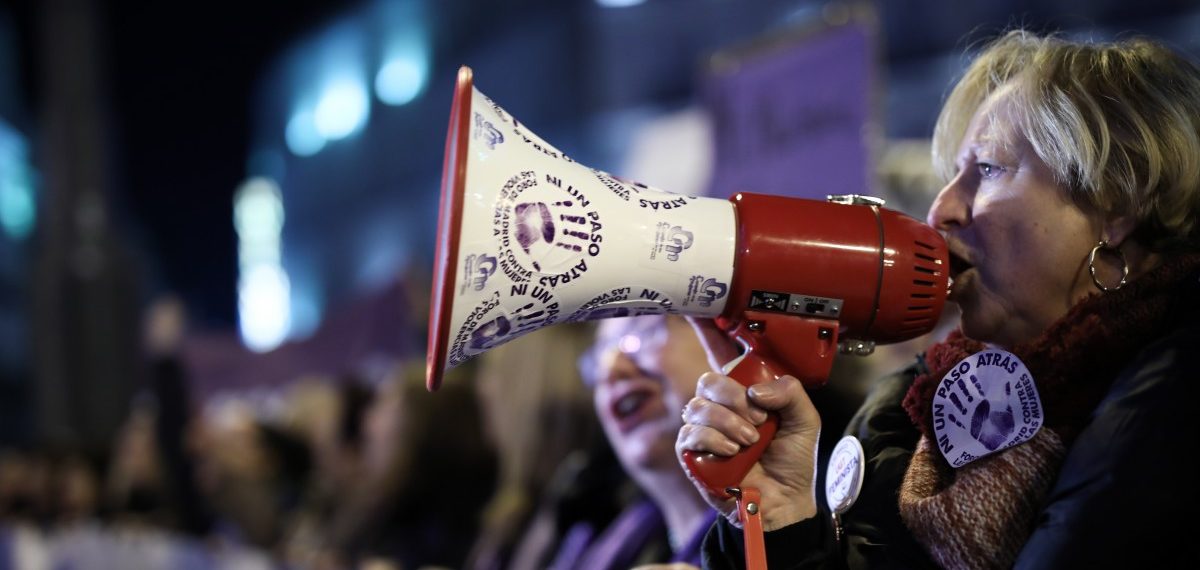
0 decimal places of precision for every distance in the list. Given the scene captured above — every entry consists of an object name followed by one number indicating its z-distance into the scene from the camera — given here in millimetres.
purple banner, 2854
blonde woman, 1225
